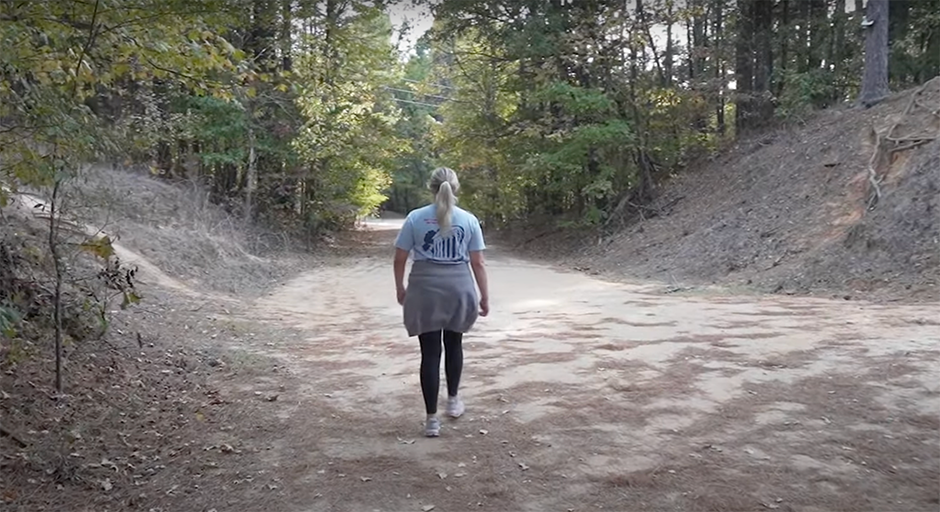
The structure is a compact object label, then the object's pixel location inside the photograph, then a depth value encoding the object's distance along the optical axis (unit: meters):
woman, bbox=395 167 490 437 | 4.70
